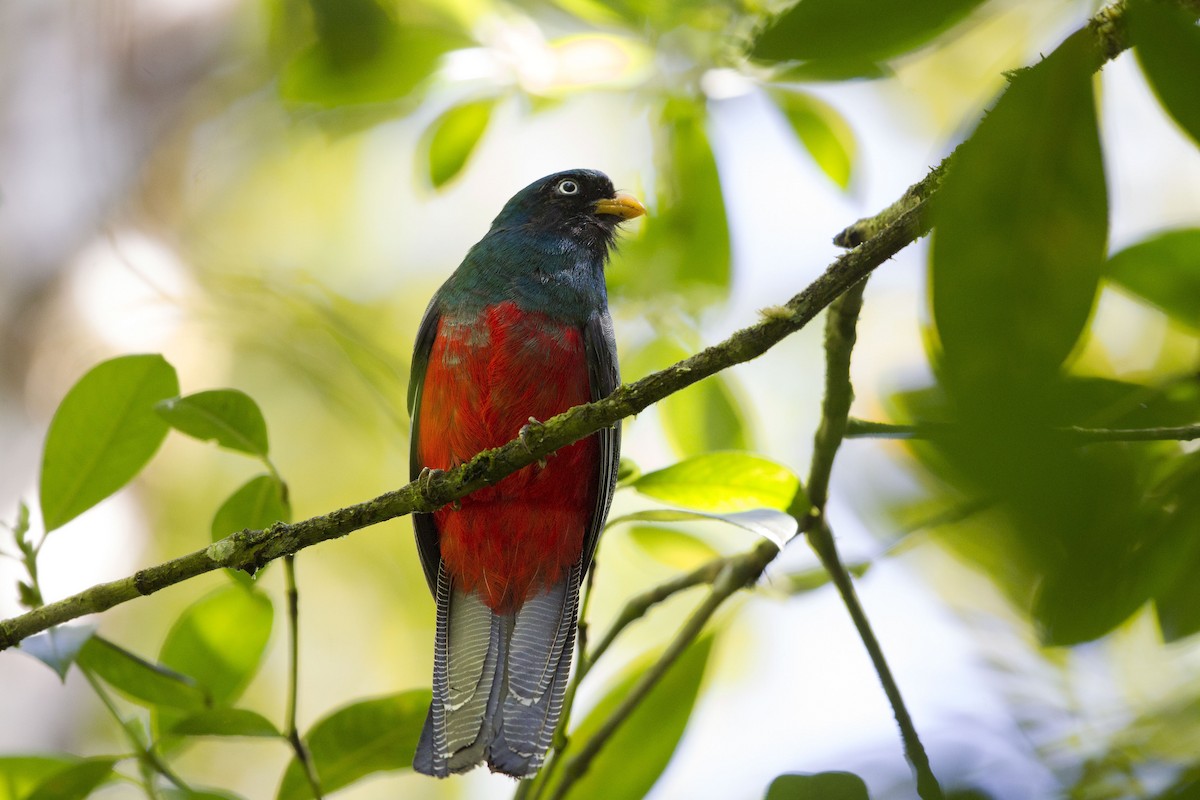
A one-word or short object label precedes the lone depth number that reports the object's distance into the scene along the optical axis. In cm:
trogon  666
